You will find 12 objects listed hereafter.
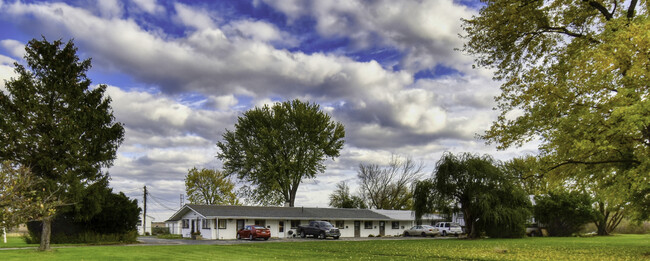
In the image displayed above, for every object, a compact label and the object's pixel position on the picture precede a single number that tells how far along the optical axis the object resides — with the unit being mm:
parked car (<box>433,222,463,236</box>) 56912
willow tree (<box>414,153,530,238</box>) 44031
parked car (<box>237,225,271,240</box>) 45806
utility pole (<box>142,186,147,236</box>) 65250
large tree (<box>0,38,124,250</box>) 29078
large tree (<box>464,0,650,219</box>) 16250
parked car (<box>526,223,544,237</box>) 56903
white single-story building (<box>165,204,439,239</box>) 49500
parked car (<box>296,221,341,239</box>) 46931
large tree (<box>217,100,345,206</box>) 60219
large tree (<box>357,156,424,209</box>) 81250
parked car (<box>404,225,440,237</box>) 55906
